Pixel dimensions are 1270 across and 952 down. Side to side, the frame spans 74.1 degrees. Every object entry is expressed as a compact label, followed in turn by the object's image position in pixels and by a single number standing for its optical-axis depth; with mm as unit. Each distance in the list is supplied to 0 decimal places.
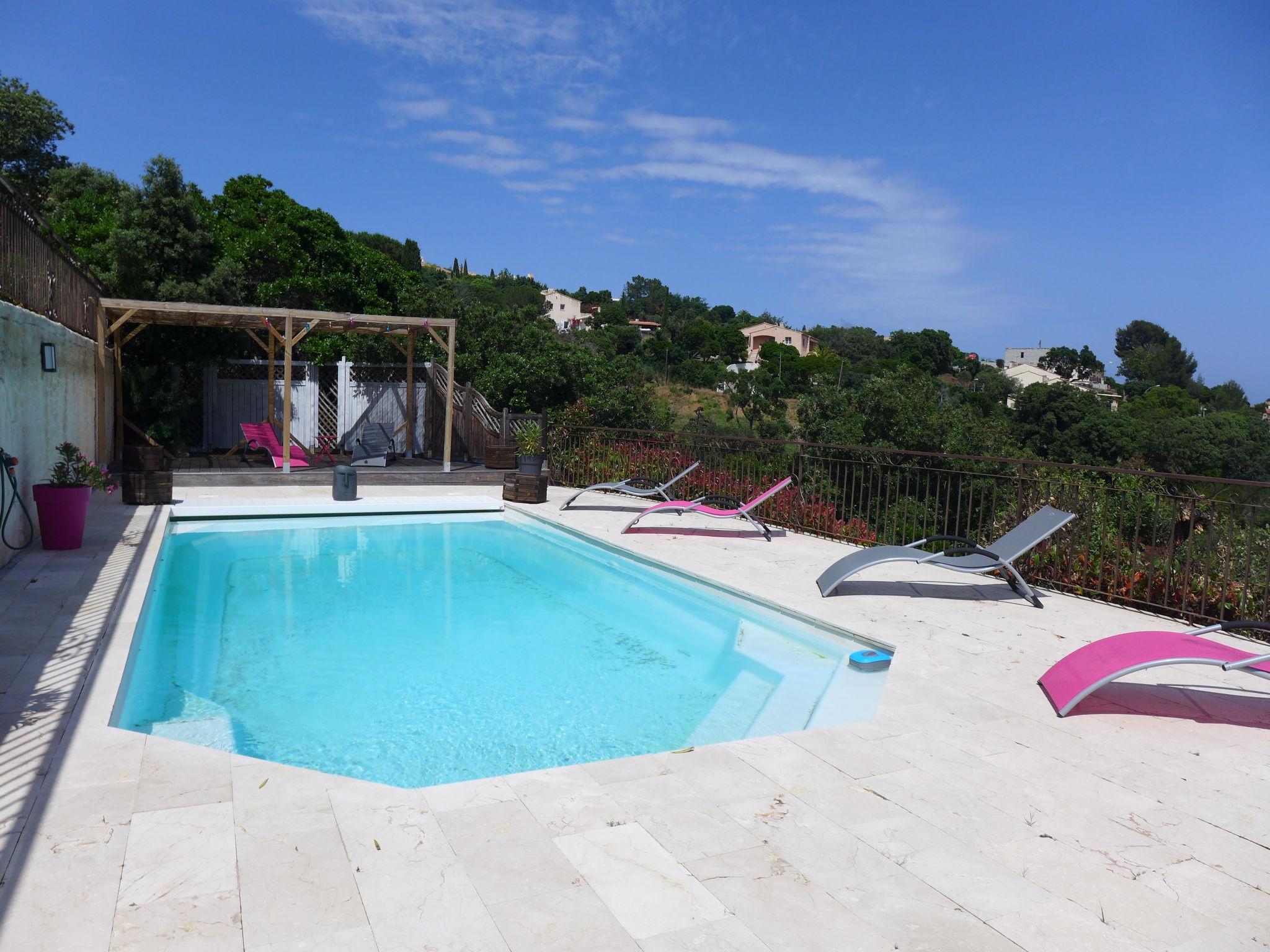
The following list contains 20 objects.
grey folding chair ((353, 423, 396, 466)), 14406
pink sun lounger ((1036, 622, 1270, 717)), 3930
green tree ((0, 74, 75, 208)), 24594
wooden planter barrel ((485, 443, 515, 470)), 14531
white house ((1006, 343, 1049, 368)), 133962
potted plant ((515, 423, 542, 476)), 14477
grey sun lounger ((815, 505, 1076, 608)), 6152
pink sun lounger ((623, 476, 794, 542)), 9016
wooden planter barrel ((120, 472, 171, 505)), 10398
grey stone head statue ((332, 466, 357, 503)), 11500
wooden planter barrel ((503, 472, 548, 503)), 11859
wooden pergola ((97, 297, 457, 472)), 12555
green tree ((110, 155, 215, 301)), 15484
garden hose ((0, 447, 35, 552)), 6285
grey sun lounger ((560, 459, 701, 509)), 10659
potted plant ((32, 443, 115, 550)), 7031
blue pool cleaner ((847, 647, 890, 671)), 5070
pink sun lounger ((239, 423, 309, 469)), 14430
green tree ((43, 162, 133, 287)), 16172
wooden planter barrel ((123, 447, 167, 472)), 10812
